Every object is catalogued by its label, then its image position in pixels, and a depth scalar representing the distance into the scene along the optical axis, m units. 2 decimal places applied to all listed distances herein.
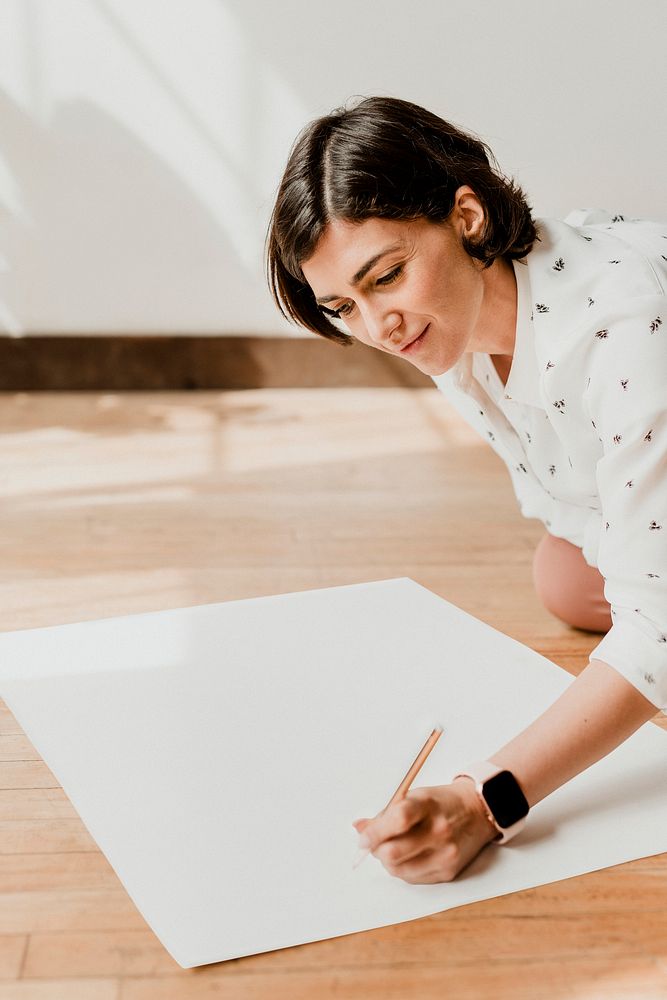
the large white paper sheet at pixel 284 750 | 1.07
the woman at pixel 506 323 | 1.10
